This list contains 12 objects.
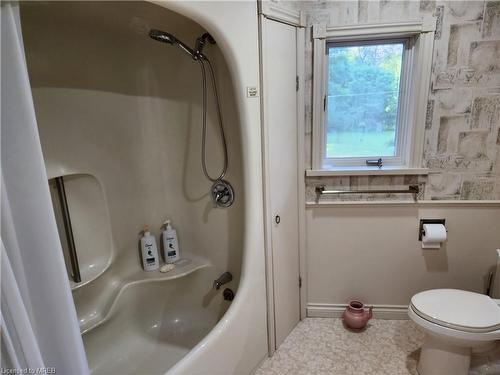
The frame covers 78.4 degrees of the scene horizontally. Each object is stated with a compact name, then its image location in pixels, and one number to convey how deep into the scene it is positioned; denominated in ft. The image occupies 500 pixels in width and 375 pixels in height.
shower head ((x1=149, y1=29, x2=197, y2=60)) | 4.84
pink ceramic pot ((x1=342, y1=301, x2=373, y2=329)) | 6.56
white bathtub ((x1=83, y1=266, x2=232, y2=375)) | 5.44
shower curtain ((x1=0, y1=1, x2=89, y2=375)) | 2.29
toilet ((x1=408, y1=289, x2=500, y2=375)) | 4.75
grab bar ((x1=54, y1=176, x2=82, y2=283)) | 5.11
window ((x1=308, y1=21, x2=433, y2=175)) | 5.84
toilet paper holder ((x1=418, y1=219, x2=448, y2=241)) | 6.38
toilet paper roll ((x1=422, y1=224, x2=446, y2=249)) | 6.13
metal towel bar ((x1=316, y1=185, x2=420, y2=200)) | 6.27
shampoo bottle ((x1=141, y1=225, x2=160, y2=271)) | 6.25
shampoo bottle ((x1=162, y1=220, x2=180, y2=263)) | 6.44
